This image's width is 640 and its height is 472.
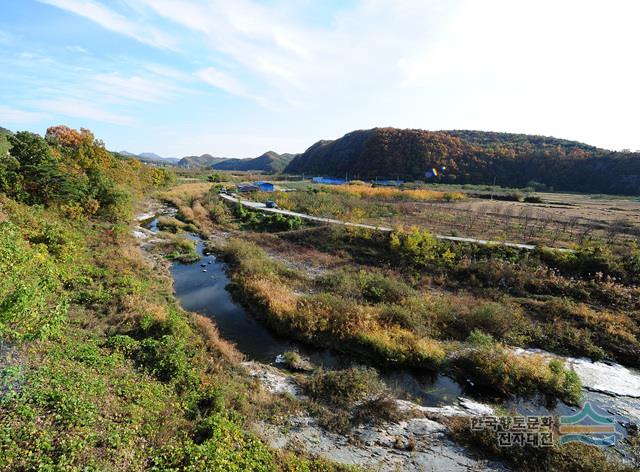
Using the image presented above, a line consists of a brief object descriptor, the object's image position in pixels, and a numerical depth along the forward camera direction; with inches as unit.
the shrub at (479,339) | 564.7
